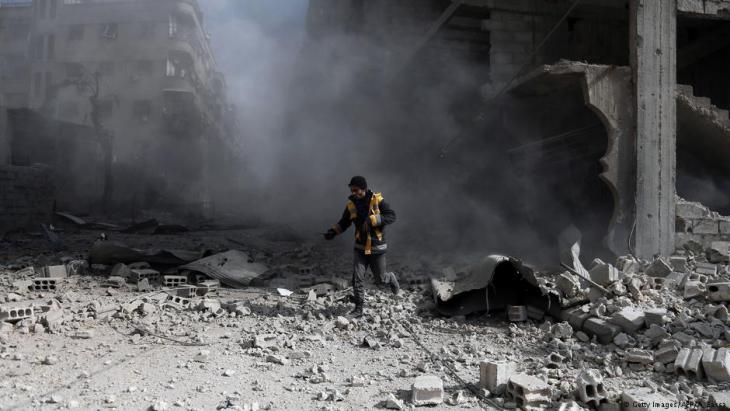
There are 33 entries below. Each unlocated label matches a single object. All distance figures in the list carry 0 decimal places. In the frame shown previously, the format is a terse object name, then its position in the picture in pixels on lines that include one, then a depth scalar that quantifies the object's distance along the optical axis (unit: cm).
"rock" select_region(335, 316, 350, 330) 512
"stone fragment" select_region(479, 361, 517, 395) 358
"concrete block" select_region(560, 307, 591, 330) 499
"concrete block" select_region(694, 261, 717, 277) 659
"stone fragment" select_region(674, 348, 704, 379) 383
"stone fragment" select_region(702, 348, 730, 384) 372
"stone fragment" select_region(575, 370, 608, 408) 331
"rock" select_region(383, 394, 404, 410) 332
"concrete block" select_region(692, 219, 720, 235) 746
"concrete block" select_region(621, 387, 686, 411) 314
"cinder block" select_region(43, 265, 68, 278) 662
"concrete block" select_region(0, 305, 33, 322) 474
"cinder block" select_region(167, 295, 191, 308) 569
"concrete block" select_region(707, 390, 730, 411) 324
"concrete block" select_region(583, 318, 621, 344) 468
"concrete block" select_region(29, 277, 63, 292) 619
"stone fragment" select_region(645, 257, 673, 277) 650
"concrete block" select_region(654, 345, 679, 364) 411
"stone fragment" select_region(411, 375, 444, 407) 340
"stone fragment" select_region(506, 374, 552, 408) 331
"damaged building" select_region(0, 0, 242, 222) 2945
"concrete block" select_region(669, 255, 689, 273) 686
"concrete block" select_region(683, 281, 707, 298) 564
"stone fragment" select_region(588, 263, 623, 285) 569
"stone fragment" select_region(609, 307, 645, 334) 472
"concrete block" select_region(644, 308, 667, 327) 476
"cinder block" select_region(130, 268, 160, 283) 676
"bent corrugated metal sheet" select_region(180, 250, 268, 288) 695
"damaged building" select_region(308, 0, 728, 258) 746
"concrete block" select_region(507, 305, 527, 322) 524
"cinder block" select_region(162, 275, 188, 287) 663
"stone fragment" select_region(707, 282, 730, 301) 538
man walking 562
